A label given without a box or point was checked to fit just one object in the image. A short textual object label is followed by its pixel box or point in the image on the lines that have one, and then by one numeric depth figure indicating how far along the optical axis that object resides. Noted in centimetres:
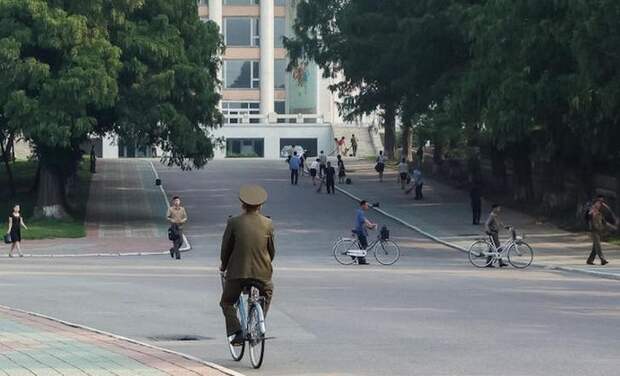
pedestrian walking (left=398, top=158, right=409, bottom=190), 6525
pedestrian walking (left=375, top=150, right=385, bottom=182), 6944
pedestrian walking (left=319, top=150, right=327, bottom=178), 6706
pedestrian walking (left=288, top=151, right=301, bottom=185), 6969
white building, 11031
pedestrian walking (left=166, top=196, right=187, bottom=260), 3819
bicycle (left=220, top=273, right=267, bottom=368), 1384
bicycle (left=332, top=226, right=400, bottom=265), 3684
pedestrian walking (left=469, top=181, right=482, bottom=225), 4966
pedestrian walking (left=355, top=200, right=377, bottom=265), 3653
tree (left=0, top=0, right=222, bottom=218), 4862
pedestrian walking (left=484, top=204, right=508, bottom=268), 3534
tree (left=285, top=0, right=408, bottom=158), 5803
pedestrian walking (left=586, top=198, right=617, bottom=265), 3466
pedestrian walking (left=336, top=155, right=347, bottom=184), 6919
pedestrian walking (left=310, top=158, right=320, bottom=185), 6881
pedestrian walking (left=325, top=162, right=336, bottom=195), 6391
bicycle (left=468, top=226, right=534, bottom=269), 3522
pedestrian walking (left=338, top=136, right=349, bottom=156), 9944
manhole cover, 1736
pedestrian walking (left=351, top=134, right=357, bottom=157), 9712
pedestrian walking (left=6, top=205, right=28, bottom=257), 3981
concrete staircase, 9984
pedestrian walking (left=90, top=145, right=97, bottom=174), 7718
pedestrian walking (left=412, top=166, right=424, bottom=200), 5958
